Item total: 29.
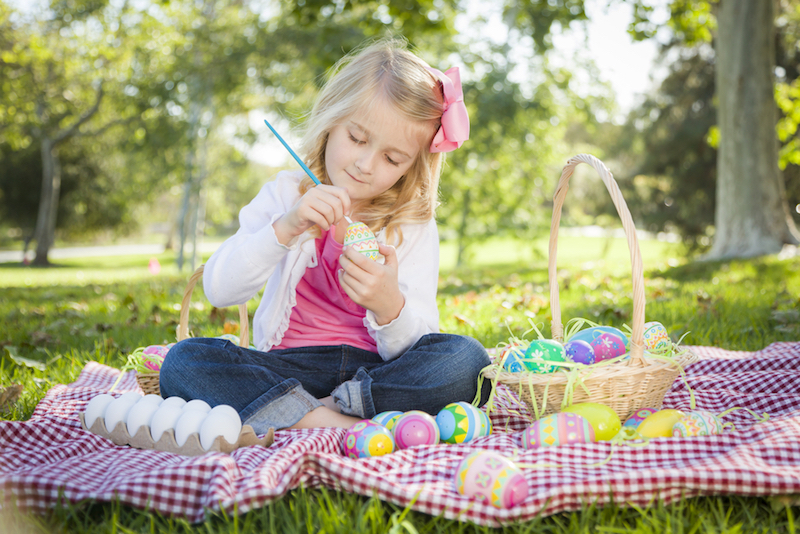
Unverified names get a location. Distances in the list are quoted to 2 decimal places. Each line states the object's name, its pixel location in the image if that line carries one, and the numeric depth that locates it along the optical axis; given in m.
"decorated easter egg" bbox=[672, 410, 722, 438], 1.44
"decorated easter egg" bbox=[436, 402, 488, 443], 1.59
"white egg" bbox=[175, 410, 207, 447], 1.50
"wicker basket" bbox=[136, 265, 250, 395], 2.01
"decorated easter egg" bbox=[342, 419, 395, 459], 1.48
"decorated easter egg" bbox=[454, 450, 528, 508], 1.15
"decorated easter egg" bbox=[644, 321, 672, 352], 1.82
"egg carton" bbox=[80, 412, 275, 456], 1.48
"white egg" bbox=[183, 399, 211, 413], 1.57
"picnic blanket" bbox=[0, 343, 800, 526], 1.15
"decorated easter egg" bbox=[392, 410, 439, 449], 1.53
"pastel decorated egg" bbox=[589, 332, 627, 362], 1.84
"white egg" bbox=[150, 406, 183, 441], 1.53
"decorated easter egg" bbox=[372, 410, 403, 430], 1.61
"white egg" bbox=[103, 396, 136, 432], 1.59
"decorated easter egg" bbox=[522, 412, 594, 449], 1.43
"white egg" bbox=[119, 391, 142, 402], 1.66
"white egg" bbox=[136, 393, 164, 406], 1.62
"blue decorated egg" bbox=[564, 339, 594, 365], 1.78
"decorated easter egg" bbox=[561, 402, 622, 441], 1.47
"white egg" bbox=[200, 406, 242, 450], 1.48
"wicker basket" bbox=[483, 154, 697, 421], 1.56
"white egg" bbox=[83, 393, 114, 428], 1.64
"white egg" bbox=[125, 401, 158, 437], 1.57
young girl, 1.73
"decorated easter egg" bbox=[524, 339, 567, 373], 1.66
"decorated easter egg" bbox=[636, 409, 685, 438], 1.47
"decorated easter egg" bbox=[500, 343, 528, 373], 1.69
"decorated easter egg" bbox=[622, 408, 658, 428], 1.57
